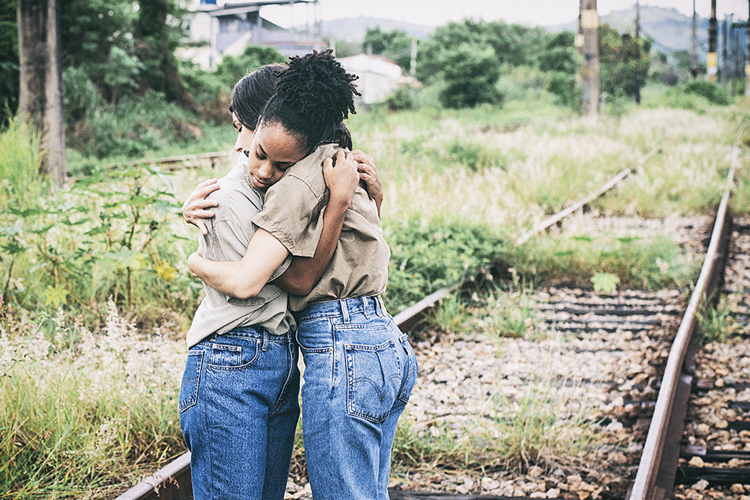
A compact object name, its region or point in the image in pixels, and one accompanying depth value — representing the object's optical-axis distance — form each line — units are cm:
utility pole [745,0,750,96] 4188
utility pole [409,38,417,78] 5534
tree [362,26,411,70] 8456
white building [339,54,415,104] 5042
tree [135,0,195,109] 2228
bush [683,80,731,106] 3869
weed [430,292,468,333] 500
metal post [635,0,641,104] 3600
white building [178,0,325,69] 5546
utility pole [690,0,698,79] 4988
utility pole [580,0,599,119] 1973
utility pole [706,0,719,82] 4625
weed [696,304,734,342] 475
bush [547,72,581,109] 3979
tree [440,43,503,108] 3659
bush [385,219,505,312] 536
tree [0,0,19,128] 1361
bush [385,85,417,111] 3488
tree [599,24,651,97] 4016
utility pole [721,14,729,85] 6319
